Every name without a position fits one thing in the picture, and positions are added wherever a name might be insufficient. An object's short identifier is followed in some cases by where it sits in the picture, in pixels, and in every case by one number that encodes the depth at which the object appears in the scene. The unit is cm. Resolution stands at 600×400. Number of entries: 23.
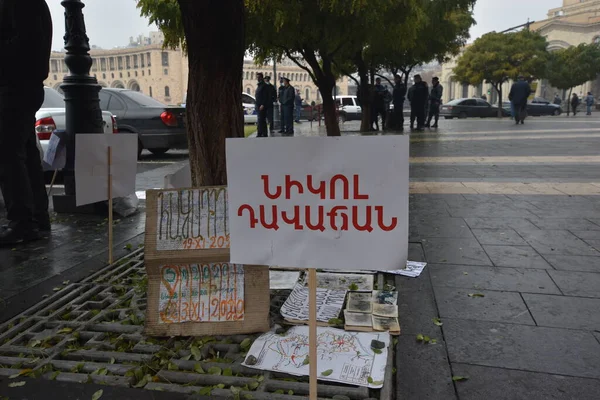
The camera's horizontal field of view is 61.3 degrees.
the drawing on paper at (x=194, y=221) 276
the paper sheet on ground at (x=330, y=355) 232
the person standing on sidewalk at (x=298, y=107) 3028
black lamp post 555
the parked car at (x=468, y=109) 3488
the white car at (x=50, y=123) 738
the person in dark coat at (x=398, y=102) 1820
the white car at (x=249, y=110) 2598
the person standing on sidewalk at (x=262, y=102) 1583
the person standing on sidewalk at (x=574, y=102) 3555
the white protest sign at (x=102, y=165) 382
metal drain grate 226
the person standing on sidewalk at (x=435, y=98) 1942
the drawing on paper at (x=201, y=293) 278
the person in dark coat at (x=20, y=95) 421
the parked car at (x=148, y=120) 1101
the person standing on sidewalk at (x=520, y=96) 2056
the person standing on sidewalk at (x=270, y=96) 1611
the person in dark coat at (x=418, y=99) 1758
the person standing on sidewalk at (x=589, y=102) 3553
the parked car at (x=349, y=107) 3362
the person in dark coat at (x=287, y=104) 1762
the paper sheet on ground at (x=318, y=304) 293
